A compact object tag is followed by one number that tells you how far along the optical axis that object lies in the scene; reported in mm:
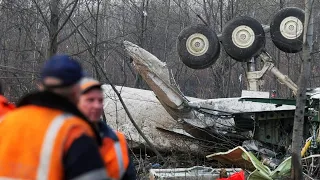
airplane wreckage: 15484
